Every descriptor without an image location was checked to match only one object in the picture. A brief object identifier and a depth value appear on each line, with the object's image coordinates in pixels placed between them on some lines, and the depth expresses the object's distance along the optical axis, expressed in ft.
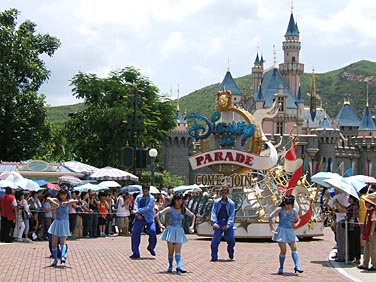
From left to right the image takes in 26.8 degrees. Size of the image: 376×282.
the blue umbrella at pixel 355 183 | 52.04
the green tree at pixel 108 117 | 135.74
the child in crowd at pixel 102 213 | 75.50
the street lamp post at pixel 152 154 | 80.67
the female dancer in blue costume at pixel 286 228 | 43.45
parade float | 73.56
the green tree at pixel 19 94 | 96.02
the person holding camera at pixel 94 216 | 73.10
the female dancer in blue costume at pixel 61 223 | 43.98
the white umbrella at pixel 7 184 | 62.34
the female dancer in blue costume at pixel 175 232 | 42.80
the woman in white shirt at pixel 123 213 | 77.41
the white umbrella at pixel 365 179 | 68.33
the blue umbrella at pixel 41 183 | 84.12
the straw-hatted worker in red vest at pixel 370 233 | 44.96
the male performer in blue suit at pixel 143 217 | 48.70
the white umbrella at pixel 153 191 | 89.08
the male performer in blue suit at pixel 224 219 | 50.01
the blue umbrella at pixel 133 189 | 89.84
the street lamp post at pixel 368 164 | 265.62
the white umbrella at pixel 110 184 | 93.02
